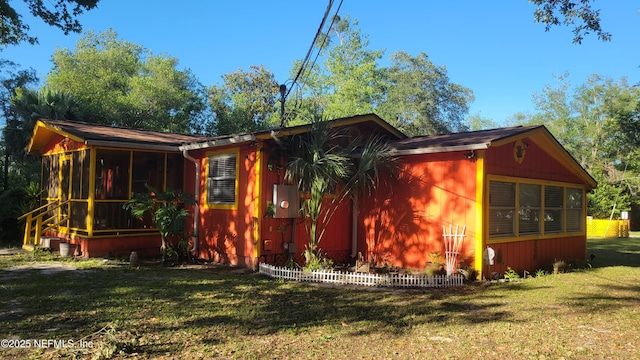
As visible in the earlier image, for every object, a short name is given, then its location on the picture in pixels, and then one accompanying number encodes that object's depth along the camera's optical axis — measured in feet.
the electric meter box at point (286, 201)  29.50
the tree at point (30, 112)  53.31
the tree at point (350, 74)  110.42
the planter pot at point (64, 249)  34.04
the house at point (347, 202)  28.91
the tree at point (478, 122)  165.07
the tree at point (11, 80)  85.03
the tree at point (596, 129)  94.48
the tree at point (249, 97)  112.47
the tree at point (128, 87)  83.51
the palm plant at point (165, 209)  30.17
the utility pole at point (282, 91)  49.71
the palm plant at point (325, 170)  28.60
